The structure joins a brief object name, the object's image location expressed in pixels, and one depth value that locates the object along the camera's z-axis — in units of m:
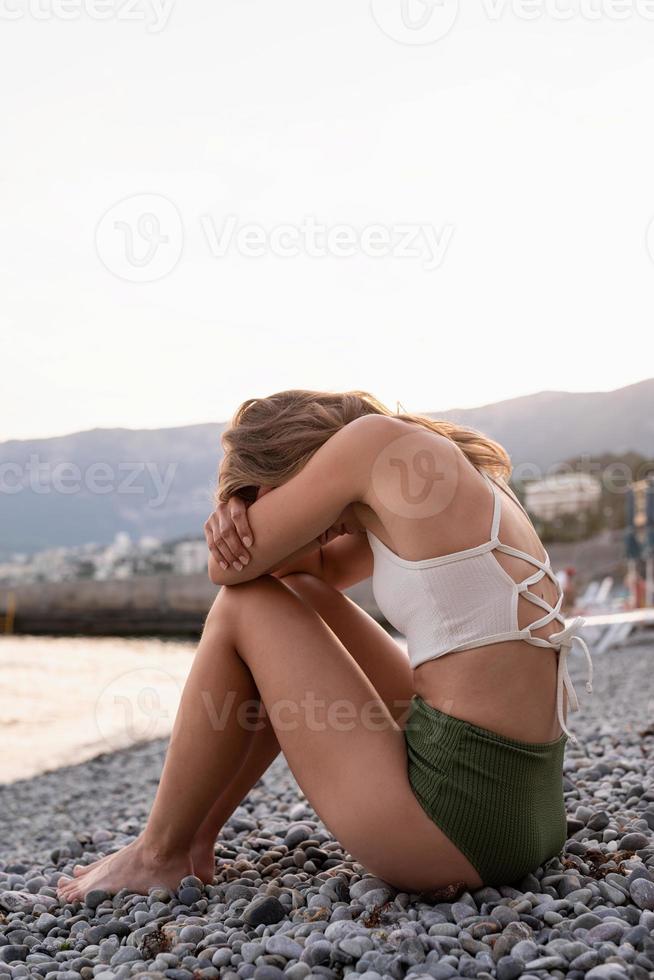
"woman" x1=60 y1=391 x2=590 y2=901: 1.70
